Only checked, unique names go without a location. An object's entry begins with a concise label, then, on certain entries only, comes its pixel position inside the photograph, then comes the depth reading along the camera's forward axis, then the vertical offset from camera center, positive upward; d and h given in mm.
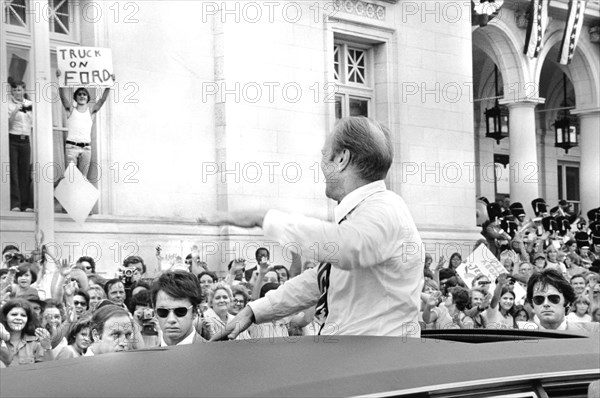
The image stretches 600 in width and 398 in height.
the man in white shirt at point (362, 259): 3832 -271
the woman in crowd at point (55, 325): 7832 -963
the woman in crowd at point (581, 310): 10716 -1299
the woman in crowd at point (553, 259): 16506 -1303
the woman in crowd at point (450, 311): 10211 -1247
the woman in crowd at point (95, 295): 9159 -899
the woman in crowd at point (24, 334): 7609 -983
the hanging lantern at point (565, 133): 29172 +955
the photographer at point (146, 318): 8086 -978
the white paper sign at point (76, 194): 12125 -112
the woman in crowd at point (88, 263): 11188 -776
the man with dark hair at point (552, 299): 7324 -805
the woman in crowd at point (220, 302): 8483 -912
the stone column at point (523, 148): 24578 +510
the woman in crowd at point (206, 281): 10031 -896
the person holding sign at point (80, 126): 13398 +659
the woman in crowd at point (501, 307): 11040 -1295
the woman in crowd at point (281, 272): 11089 -897
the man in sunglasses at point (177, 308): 5910 -647
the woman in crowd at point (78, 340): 7121 -968
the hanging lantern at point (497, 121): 26391 +1173
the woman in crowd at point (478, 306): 11102 -1267
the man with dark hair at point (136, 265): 11125 -795
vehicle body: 2791 -490
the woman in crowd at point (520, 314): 10939 -1327
